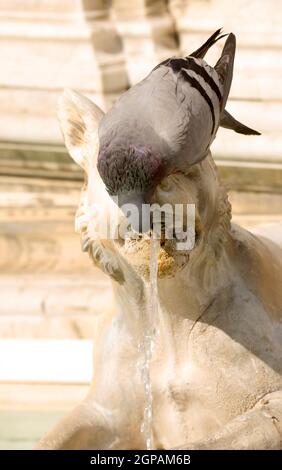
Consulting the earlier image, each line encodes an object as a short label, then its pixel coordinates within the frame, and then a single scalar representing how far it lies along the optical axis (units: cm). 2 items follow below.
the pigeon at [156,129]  593
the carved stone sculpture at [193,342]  673
